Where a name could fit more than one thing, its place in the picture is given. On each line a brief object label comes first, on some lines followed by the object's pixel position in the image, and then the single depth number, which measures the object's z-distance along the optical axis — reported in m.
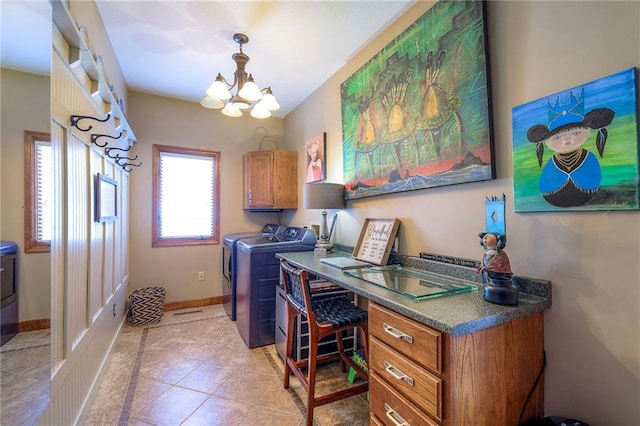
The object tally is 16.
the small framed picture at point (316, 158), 2.99
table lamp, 2.51
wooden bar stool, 1.58
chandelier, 2.02
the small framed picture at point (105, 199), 1.85
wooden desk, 0.94
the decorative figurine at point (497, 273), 1.09
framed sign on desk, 1.97
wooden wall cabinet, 3.56
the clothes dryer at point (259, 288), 2.55
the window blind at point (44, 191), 1.09
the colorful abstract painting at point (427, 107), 1.42
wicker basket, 3.01
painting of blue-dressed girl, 0.96
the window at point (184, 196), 3.46
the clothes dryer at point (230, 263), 3.10
